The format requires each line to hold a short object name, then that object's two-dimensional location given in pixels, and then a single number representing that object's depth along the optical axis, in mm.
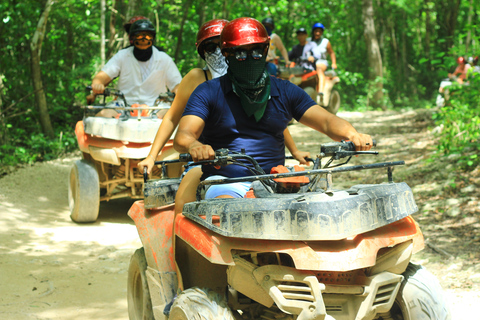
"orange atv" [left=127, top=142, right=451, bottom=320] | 2410
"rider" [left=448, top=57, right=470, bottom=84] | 11231
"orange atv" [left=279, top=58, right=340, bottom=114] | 13225
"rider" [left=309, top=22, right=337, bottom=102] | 13914
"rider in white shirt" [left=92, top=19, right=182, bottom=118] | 7480
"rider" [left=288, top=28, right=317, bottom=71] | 14023
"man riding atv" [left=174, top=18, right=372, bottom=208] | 3279
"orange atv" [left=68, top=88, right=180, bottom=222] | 6488
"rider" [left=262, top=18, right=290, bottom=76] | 11883
